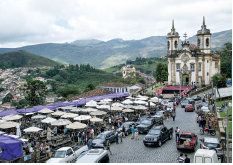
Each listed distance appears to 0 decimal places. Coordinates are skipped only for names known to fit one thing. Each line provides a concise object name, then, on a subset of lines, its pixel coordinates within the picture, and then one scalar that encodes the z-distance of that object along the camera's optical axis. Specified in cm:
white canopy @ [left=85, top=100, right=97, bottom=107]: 3331
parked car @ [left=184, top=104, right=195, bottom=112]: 3382
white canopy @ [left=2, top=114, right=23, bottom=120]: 2681
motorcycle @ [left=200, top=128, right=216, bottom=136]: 2262
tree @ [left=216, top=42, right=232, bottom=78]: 6794
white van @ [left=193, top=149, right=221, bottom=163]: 1341
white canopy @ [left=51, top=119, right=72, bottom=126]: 2366
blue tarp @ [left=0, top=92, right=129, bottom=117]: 3067
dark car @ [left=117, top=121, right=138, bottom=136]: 2433
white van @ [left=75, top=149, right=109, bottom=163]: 1441
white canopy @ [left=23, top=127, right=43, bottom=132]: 2205
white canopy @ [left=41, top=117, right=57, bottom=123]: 2527
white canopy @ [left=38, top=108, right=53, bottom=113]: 3027
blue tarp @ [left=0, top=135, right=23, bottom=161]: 1656
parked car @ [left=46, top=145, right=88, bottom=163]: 1607
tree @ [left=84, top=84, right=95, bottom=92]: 7524
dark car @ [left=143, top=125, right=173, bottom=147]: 1933
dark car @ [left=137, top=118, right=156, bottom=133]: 2398
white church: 5731
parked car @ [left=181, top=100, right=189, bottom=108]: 3739
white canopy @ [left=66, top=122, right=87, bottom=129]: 2216
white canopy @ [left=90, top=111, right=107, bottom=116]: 2822
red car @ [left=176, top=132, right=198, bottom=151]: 1791
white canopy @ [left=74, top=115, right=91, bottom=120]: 2558
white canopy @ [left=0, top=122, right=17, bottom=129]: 2277
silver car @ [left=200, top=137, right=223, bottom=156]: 1677
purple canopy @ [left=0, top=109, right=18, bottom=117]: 3009
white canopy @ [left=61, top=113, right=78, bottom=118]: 2689
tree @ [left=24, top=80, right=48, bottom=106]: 5288
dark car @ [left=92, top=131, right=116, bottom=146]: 2004
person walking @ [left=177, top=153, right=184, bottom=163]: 1488
